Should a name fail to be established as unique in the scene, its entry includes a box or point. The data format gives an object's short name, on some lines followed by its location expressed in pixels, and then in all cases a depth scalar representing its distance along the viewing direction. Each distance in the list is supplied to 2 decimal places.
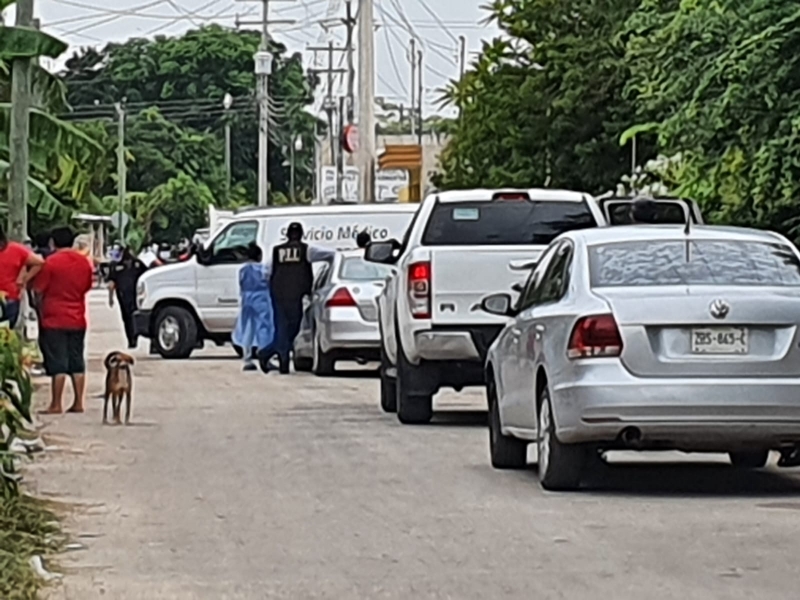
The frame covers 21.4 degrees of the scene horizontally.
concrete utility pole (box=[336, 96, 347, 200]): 61.07
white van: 31.44
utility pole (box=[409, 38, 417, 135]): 94.04
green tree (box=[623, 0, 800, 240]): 23.70
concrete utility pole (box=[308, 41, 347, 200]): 82.12
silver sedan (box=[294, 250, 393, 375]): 26.02
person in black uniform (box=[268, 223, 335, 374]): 27.27
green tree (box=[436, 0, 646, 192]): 38.84
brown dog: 18.91
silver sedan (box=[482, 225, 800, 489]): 12.52
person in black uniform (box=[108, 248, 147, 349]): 34.03
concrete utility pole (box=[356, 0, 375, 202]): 41.03
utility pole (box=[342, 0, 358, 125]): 60.88
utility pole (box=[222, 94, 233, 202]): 98.92
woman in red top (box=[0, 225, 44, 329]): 19.95
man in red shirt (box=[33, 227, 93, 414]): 20.28
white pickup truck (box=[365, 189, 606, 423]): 17.83
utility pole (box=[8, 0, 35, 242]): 23.52
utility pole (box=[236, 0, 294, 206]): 65.69
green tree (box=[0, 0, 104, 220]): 25.17
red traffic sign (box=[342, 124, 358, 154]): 59.28
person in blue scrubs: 27.97
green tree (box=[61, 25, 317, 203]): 103.25
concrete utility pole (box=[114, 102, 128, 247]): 74.19
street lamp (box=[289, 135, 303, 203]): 107.74
